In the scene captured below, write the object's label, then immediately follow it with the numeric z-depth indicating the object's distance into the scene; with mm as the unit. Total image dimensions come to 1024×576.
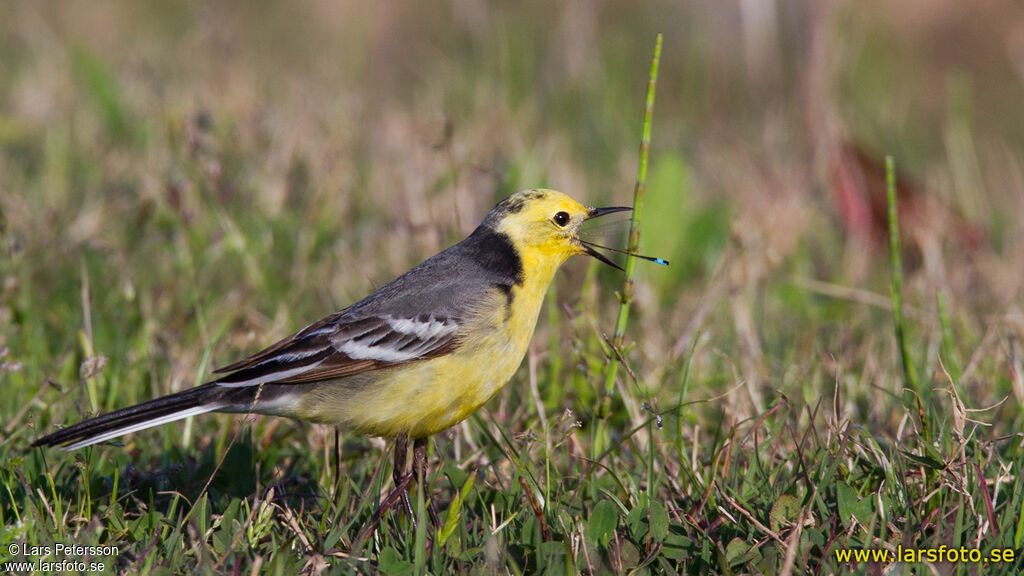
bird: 8312
